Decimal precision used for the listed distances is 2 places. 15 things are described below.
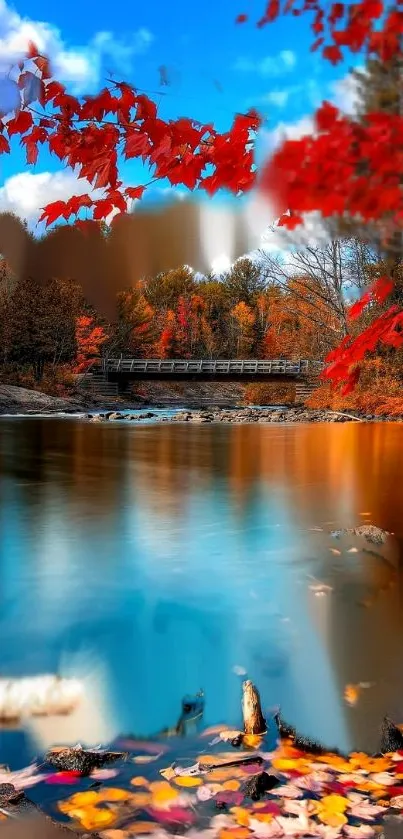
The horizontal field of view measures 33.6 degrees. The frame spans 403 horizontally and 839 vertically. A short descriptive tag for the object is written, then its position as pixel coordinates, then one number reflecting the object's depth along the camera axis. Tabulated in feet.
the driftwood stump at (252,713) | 9.15
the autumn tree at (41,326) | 123.95
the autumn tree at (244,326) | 192.13
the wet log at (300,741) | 8.75
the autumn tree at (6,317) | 122.31
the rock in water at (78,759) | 8.09
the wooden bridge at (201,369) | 128.54
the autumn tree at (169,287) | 195.42
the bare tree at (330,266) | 84.38
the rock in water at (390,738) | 8.73
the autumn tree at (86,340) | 140.67
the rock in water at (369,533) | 19.47
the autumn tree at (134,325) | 162.40
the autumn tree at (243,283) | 200.64
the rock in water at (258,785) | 7.54
